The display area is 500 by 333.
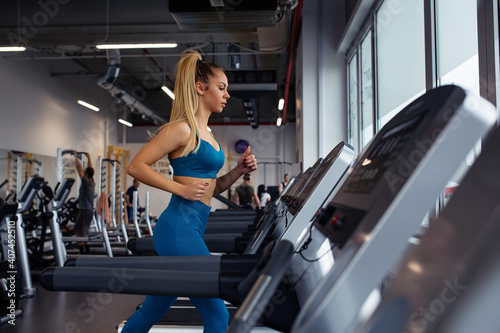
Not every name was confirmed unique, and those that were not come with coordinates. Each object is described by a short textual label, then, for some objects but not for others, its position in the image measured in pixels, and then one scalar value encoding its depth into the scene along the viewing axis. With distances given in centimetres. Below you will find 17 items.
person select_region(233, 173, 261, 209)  830
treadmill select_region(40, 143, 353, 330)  98
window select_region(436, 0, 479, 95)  233
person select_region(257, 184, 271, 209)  869
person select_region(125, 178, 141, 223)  1176
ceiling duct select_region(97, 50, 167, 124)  902
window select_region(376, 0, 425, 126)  325
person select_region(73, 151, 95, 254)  687
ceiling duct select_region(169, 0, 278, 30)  477
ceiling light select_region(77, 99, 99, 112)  1138
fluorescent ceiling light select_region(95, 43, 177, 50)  620
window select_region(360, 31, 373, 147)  471
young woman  160
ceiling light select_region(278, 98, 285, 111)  1133
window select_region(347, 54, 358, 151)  544
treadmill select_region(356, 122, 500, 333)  45
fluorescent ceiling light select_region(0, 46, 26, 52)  651
